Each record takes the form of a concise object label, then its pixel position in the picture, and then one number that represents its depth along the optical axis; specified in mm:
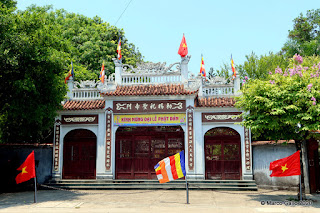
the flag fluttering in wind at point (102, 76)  16394
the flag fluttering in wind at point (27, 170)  10859
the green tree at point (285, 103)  10352
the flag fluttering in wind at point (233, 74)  16016
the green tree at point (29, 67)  11781
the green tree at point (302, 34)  31219
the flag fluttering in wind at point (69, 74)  16872
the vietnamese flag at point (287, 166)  10703
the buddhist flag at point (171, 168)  10356
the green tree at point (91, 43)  25125
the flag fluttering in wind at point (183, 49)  16314
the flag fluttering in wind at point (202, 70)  18333
